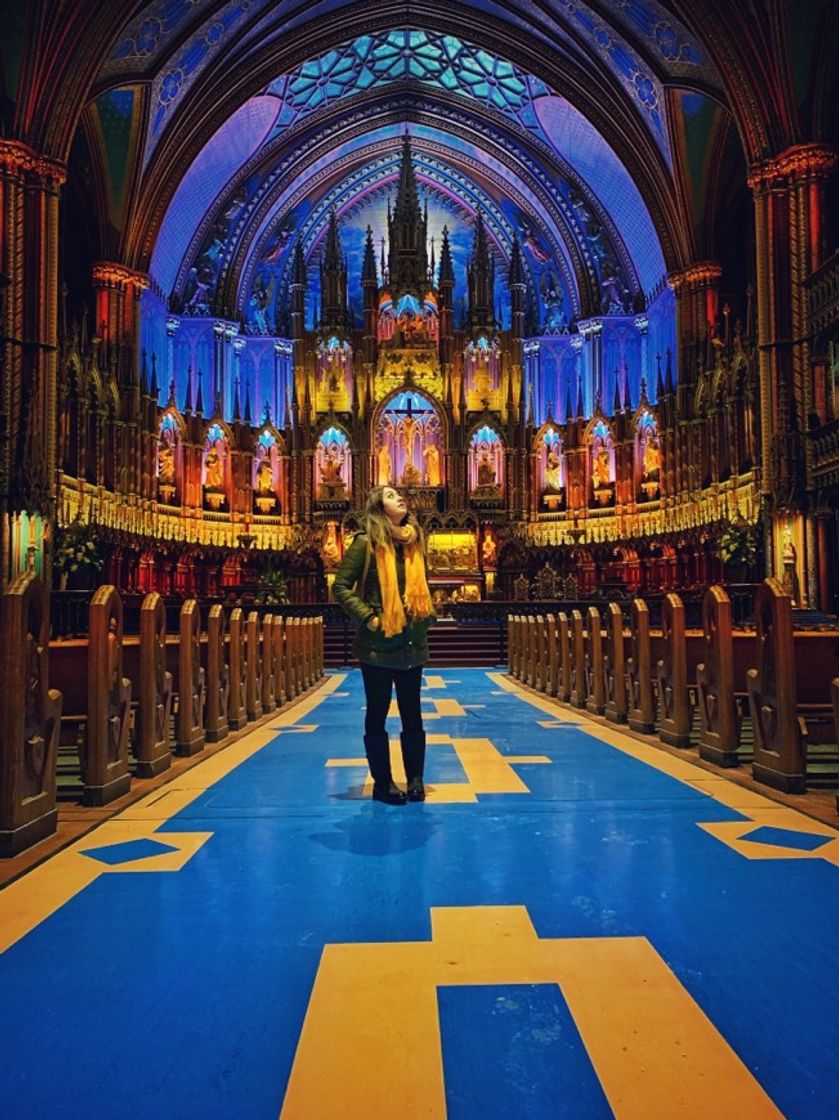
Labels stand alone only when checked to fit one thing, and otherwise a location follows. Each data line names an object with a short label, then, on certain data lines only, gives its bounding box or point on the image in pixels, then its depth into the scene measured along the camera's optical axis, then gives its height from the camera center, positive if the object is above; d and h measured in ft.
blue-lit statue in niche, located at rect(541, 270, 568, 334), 100.83 +34.28
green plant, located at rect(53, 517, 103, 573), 57.88 +3.94
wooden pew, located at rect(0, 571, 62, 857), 13.51 -1.80
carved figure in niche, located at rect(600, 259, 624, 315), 93.76 +33.25
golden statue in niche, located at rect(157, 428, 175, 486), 86.02 +14.49
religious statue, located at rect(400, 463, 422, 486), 96.53 +14.02
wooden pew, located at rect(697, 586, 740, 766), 20.44 -2.15
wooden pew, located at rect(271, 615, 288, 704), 37.58 -2.28
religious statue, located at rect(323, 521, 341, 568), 92.84 +6.37
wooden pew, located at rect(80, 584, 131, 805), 17.22 -1.93
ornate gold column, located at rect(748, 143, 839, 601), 56.29 +19.13
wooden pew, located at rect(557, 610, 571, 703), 37.55 -2.57
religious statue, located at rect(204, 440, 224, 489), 91.20 +14.28
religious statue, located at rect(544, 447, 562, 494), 95.61 +13.98
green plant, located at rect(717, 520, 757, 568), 60.95 +3.57
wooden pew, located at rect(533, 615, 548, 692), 42.80 -2.78
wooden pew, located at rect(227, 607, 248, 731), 29.43 -2.28
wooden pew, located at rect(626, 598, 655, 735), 26.14 -2.39
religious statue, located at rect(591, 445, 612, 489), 90.84 +13.60
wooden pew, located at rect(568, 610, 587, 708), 34.53 -2.42
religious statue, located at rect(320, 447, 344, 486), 95.96 +15.05
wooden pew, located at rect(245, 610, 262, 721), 32.27 -2.45
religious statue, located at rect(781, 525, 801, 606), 53.93 +1.88
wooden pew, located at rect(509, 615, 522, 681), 52.39 -2.86
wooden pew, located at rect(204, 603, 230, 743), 26.73 -2.32
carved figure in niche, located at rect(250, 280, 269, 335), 100.22 +34.30
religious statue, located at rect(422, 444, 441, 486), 96.94 +15.32
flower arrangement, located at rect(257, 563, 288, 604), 84.69 +1.85
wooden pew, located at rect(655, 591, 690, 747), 23.25 -2.15
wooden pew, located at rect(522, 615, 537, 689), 46.37 -2.63
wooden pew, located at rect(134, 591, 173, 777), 20.15 -2.03
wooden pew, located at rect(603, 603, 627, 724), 28.94 -2.42
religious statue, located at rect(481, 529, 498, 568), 93.30 +5.49
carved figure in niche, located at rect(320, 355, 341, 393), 97.45 +25.19
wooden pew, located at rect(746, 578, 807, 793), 17.53 -2.09
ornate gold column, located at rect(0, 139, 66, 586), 54.19 +17.75
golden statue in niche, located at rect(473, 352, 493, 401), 97.60 +24.76
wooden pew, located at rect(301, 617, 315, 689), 48.36 -2.64
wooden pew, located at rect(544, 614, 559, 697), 39.96 -2.59
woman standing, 16.66 -0.18
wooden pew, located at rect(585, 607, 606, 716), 31.63 -2.43
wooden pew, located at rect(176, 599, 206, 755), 23.82 -2.02
